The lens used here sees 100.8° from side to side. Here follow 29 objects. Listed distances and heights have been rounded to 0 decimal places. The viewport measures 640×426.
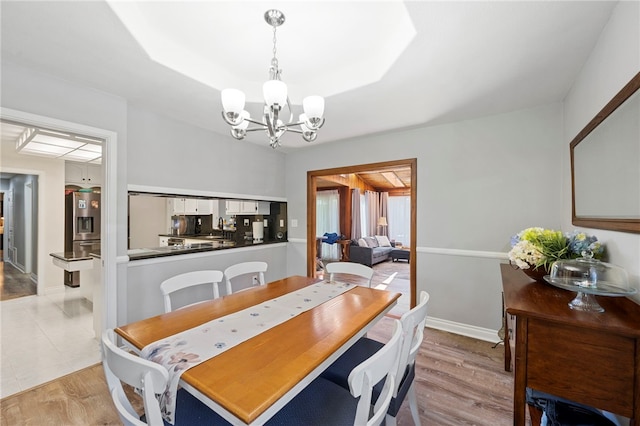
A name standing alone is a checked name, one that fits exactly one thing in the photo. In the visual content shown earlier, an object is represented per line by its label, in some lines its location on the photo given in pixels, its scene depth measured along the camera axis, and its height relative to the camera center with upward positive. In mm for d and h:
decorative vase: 1537 -349
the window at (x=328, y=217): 7770 -127
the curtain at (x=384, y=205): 9062 +274
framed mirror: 1139 +246
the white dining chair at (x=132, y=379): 856 -559
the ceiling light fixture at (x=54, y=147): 3146 +916
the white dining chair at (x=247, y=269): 2332 -519
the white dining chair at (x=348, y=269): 2438 -536
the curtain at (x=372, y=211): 8400 +62
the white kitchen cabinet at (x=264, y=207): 4116 +93
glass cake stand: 1066 -321
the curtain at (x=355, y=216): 7754 -90
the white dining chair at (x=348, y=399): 872 -857
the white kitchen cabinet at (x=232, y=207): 3801 +87
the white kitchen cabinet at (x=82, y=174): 4664 +723
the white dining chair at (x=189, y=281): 1882 -526
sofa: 6656 -1014
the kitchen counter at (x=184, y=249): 2610 -421
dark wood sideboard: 961 -550
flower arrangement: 1448 -199
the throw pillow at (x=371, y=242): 7074 -787
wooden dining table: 864 -595
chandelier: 1493 +637
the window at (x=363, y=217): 7968 -122
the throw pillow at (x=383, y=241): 7821 -851
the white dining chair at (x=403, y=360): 1261 -871
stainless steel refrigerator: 4531 -183
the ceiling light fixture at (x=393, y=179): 7455 +1042
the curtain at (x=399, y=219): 8805 -202
